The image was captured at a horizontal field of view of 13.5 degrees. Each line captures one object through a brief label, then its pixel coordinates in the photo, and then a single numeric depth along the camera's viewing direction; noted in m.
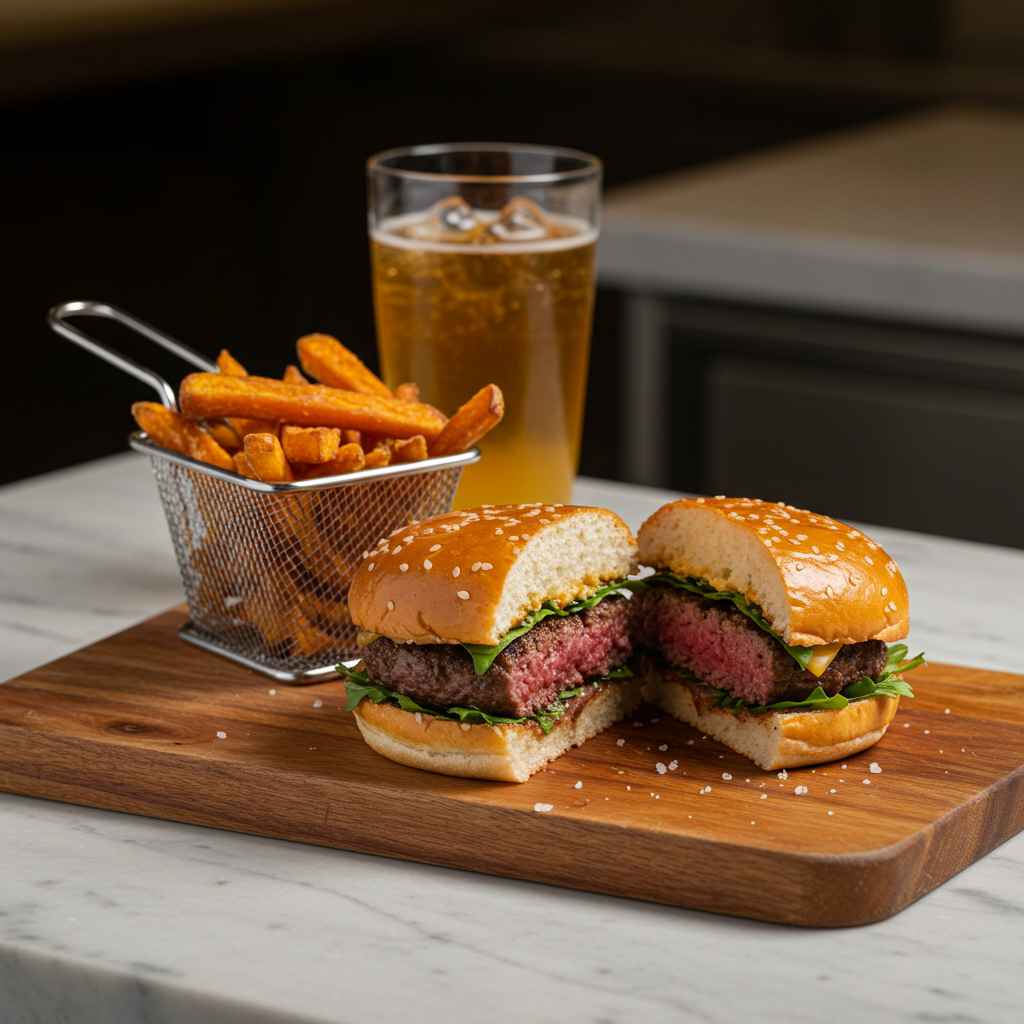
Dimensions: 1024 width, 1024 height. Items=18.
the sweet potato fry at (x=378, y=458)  1.25
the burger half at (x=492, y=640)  1.16
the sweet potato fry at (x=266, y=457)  1.22
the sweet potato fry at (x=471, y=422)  1.25
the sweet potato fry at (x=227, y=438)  1.26
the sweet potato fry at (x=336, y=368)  1.28
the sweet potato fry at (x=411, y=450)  1.25
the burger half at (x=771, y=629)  1.17
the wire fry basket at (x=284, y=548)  1.24
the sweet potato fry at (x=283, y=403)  1.23
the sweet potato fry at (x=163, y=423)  1.26
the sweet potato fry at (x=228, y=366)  1.28
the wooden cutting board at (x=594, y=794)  1.12
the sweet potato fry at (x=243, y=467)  1.23
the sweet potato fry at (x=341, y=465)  1.24
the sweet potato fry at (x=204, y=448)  1.25
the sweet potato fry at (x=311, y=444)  1.22
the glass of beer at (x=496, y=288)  1.36
